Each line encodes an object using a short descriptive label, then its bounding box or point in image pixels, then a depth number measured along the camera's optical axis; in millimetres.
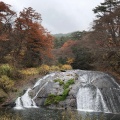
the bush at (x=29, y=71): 35675
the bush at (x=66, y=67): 43838
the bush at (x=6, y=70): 33031
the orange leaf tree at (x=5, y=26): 38781
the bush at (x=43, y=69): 36500
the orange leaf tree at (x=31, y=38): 40500
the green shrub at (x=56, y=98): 29234
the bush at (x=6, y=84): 30438
